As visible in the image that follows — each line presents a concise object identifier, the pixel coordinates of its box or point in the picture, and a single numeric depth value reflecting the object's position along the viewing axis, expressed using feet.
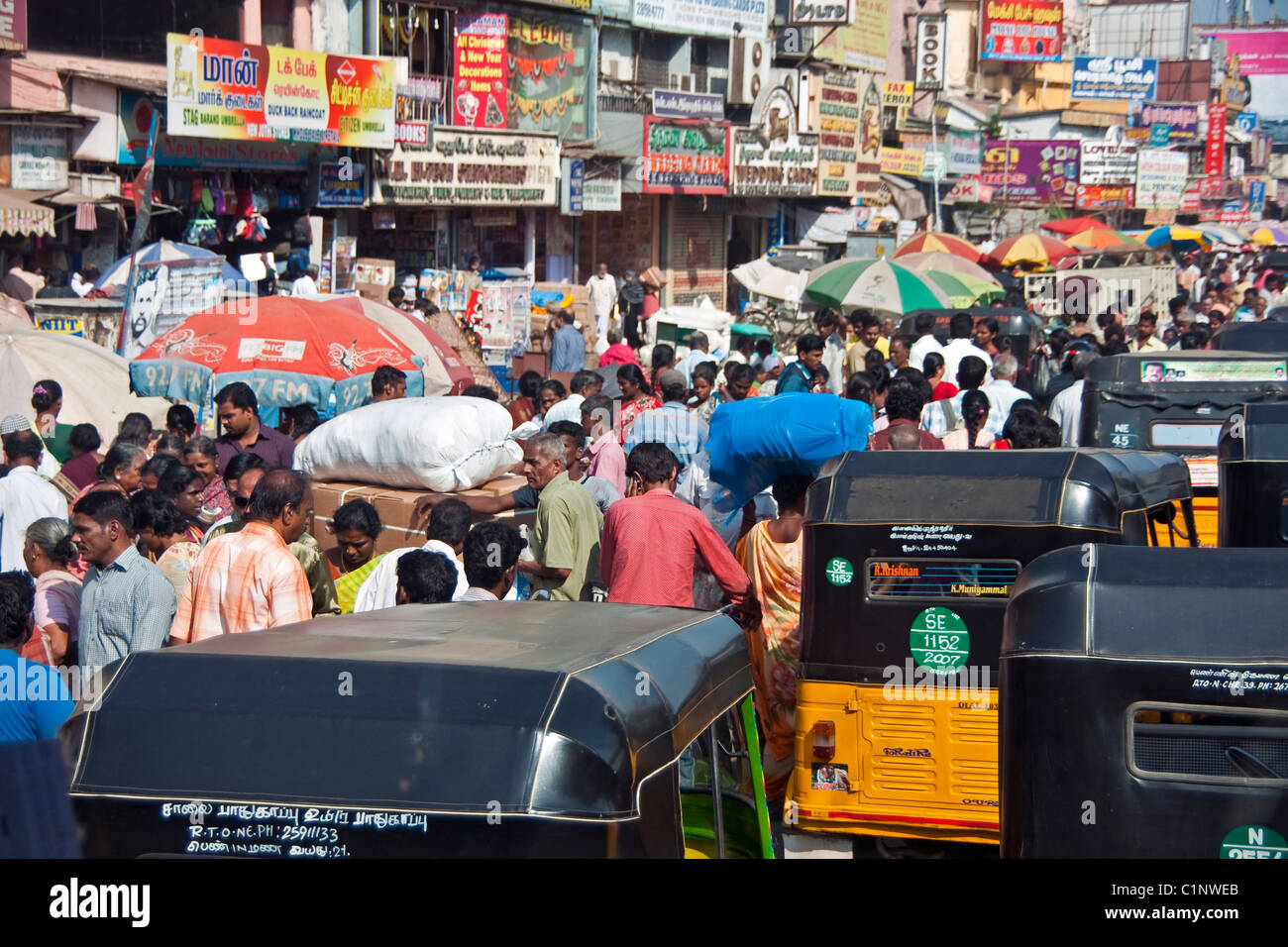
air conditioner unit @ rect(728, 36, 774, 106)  100.32
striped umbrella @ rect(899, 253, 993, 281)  63.93
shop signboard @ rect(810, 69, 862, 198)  103.55
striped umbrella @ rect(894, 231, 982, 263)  72.79
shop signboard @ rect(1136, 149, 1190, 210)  155.43
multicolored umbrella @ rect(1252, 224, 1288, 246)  154.30
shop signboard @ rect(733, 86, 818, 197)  95.40
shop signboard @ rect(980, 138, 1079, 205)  143.95
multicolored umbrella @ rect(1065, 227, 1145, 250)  101.50
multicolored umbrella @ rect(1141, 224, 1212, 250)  121.49
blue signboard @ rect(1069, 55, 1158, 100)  175.22
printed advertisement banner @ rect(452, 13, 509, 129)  76.69
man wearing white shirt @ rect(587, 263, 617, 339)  80.59
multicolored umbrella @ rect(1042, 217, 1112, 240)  114.11
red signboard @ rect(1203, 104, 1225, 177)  199.82
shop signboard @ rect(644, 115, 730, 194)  87.25
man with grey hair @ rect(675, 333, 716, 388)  46.73
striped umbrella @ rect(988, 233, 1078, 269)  89.86
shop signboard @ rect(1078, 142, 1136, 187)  148.25
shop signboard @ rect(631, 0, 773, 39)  91.97
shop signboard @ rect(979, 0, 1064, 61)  156.25
